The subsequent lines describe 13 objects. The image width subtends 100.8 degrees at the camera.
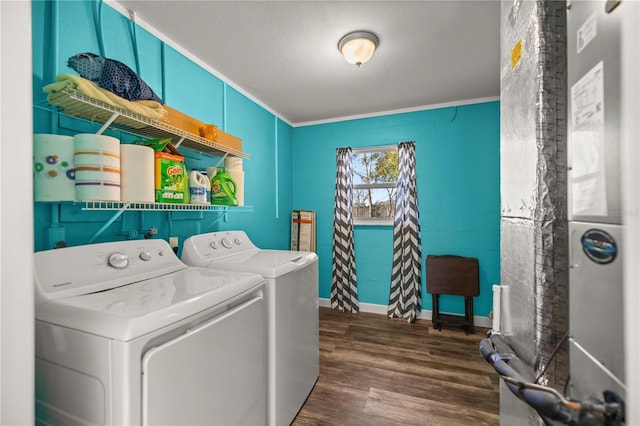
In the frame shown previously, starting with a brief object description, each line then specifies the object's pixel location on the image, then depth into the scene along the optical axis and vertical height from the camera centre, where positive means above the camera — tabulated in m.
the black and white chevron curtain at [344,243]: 3.38 -0.39
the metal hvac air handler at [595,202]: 0.51 +0.02
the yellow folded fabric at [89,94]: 1.02 +0.50
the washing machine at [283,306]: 1.43 -0.56
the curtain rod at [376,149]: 3.30 +0.81
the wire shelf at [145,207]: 1.18 +0.04
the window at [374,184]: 3.35 +0.37
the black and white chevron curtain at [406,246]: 3.11 -0.40
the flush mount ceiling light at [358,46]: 1.82 +1.17
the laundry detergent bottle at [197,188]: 1.57 +0.15
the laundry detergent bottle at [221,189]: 1.79 +0.16
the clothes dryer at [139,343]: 0.74 -0.41
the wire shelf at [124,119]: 1.09 +0.47
